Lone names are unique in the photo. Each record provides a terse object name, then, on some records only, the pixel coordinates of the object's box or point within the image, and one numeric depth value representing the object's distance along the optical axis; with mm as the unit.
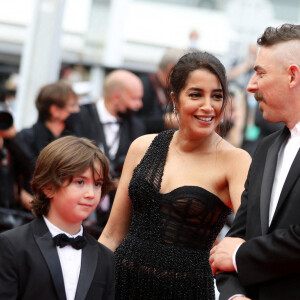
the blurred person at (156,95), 7305
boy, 3283
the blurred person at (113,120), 6699
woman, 3828
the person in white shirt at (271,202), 2930
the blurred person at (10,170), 6098
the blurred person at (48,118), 6395
